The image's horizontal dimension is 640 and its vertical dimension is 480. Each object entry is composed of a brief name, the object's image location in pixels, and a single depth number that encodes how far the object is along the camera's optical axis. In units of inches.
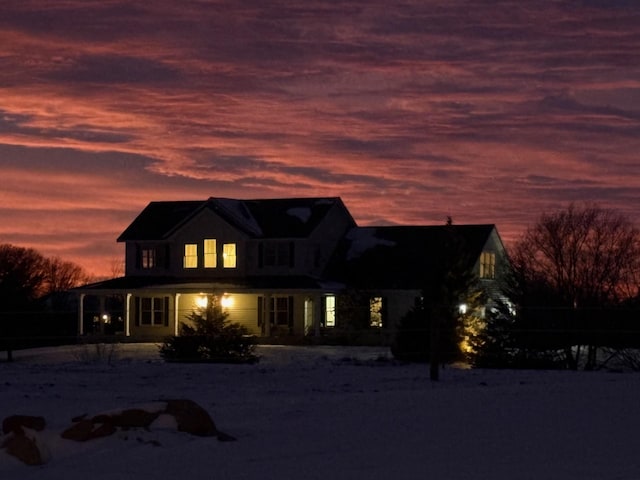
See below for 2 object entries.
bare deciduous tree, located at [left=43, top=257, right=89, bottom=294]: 4612.5
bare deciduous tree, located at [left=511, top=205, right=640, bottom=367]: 1611.7
